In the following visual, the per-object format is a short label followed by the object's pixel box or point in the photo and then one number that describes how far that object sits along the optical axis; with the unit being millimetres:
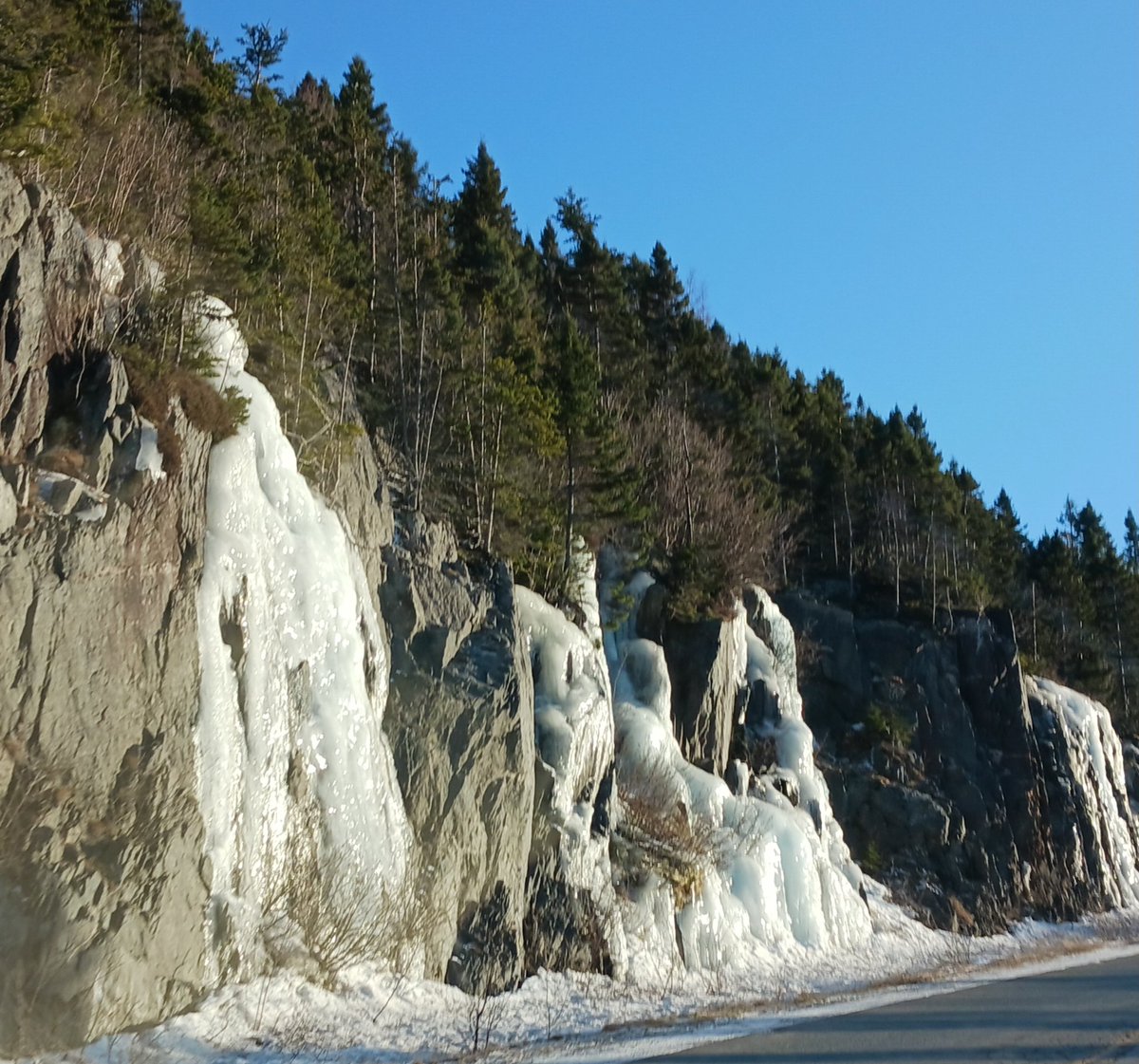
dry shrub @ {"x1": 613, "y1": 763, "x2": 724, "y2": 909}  20578
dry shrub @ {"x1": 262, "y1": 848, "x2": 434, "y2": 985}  12805
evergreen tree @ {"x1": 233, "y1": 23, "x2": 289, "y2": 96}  32031
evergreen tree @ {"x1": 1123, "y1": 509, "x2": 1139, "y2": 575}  78162
